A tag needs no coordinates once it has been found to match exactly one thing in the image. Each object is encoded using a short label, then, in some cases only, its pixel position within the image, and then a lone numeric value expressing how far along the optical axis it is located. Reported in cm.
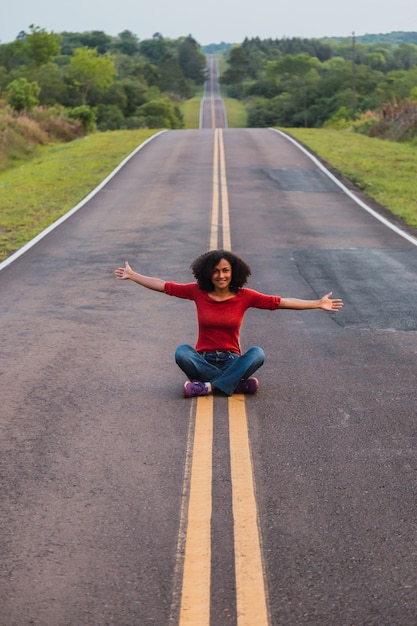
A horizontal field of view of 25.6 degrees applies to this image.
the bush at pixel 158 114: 10275
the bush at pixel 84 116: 5503
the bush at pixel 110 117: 9656
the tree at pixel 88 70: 9900
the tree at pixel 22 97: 4934
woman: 773
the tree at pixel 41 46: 9581
